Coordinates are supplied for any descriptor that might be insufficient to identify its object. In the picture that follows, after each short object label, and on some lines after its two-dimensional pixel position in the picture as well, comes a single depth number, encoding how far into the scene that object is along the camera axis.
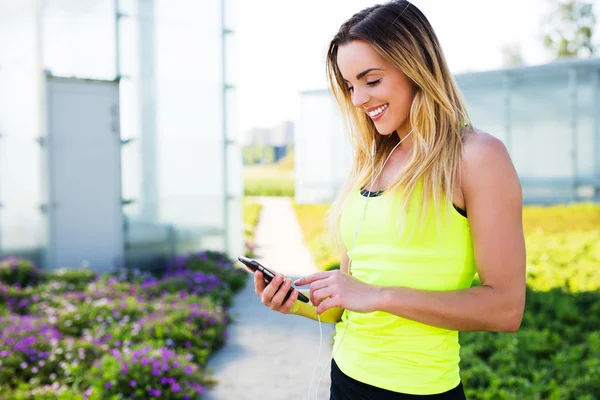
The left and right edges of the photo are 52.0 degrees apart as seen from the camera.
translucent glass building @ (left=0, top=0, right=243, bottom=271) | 6.71
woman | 1.20
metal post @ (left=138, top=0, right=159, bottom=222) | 7.26
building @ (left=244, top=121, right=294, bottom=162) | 27.44
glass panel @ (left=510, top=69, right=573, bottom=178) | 11.10
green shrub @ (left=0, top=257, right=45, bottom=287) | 5.88
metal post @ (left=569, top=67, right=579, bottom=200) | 10.96
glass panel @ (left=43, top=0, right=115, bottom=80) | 6.77
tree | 17.38
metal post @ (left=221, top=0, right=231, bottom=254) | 8.07
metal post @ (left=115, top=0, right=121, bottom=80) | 7.07
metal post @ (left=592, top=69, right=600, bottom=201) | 10.84
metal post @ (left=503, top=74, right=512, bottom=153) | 11.45
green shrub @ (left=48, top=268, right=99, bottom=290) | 5.94
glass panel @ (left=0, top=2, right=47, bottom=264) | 6.64
